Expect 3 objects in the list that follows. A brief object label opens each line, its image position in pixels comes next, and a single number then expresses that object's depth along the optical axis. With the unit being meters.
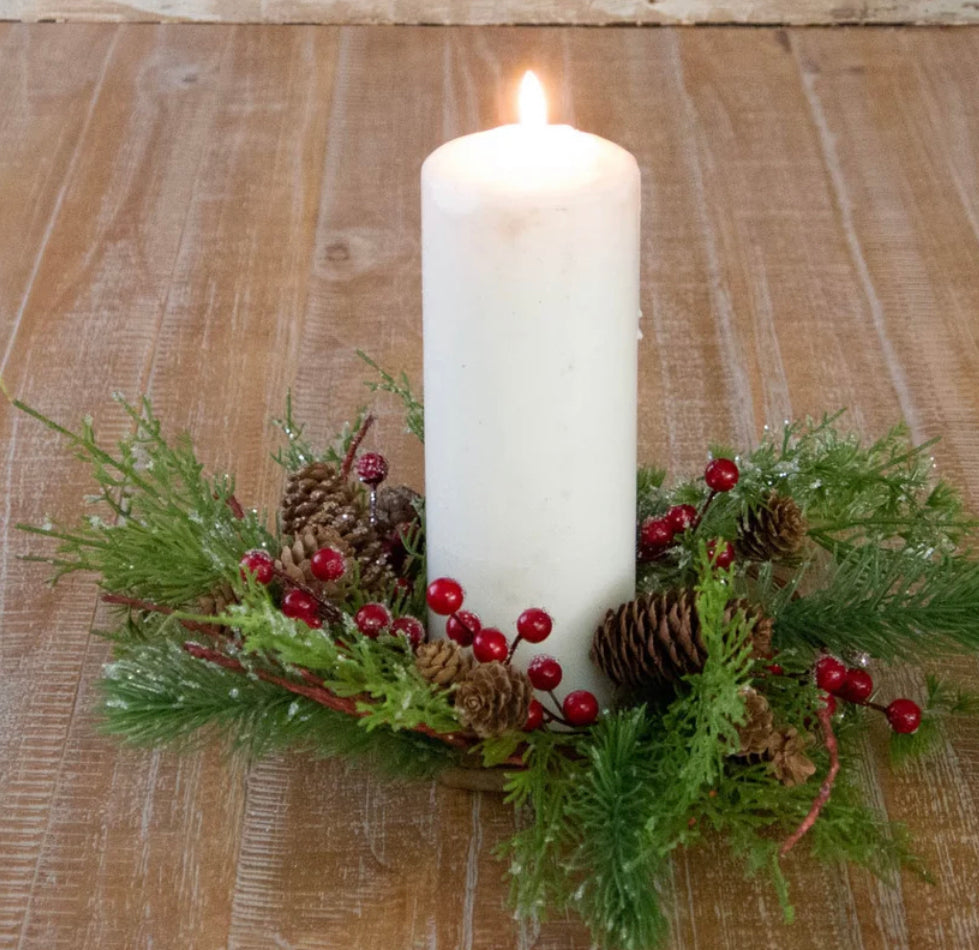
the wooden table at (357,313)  0.52
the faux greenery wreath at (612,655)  0.47
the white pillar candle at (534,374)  0.48
